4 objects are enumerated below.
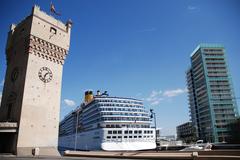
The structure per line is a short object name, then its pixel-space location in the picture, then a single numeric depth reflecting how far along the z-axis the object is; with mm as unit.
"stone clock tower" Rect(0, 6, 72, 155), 27094
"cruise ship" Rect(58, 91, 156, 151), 55312
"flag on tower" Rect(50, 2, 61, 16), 34800
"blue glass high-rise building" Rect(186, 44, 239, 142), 102750
